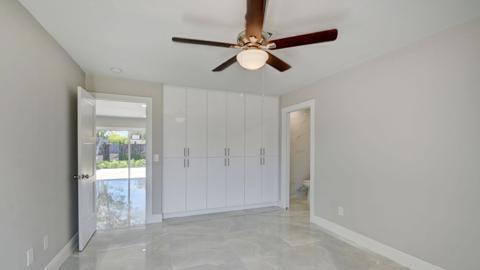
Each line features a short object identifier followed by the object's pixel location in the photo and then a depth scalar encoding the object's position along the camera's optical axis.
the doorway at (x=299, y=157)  5.31
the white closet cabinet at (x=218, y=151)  3.83
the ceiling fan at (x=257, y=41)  1.51
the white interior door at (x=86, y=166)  2.62
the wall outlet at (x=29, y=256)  1.77
